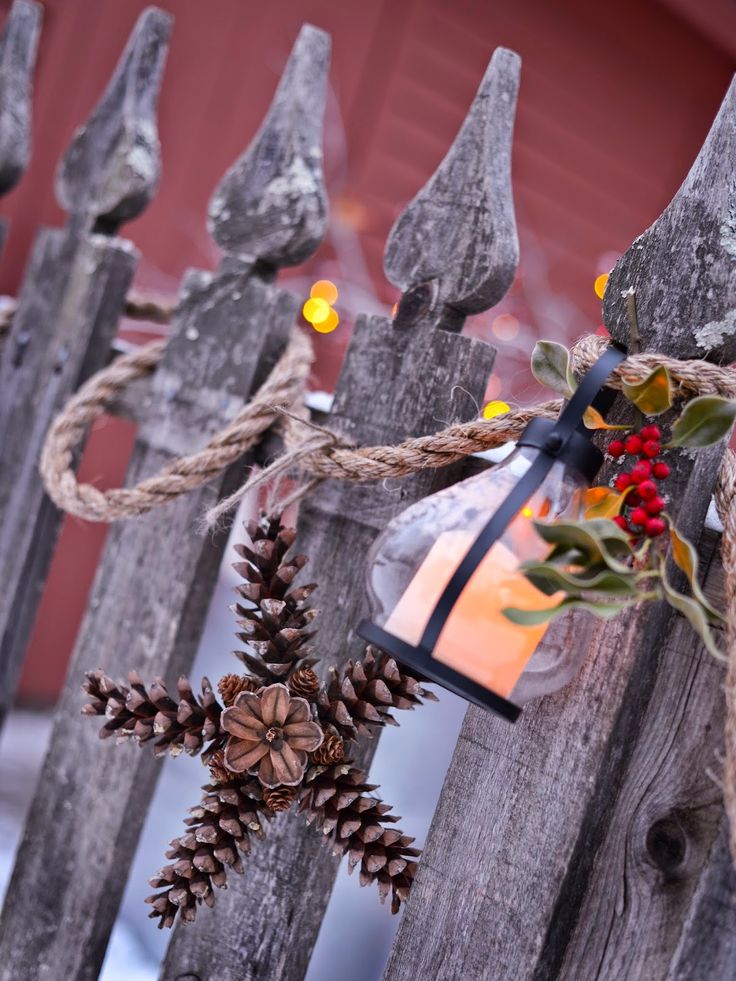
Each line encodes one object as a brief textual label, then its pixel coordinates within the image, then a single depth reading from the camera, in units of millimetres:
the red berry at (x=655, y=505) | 591
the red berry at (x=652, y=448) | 627
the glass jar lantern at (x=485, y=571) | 570
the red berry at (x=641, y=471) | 604
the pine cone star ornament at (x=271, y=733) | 698
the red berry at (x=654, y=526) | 589
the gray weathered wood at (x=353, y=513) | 817
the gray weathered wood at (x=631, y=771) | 651
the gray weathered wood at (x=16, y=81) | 1361
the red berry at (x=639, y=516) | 591
